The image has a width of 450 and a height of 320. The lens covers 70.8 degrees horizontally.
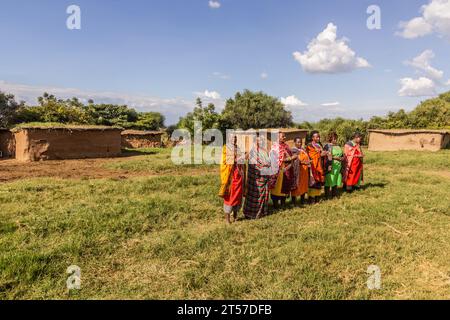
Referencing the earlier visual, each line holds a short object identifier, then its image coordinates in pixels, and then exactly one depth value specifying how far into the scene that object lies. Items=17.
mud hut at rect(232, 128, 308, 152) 23.05
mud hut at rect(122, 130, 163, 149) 24.47
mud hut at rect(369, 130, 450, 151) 21.36
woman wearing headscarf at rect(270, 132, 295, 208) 6.73
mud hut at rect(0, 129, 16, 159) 17.19
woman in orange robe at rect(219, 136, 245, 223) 5.78
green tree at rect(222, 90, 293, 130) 35.75
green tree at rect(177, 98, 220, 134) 30.00
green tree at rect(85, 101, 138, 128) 33.95
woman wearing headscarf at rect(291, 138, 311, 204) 7.18
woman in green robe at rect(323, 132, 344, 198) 7.82
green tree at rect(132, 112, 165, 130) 34.94
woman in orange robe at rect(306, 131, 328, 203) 7.45
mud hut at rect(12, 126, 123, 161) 14.85
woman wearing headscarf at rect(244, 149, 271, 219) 6.21
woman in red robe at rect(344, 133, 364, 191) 8.34
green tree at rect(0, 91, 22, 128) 26.27
